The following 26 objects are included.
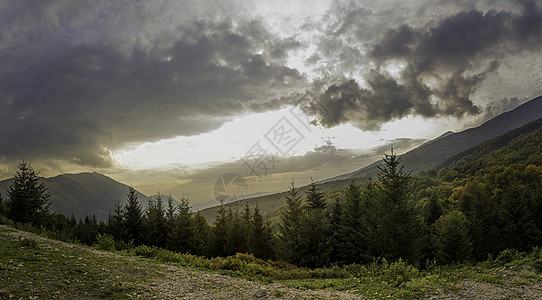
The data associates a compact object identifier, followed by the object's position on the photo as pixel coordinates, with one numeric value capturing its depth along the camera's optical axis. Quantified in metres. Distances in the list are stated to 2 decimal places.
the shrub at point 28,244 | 12.60
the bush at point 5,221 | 22.81
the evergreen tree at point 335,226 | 28.83
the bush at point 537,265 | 13.21
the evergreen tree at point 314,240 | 27.53
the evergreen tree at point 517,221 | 37.03
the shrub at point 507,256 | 16.77
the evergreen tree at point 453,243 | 28.40
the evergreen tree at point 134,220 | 34.12
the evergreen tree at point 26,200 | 32.69
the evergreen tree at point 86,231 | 43.95
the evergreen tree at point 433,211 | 45.94
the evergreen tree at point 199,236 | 32.09
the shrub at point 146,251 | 18.84
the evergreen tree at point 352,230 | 27.22
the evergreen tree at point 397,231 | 23.09
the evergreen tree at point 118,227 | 32.88
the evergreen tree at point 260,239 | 30.61
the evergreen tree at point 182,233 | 32.16
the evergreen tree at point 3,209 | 31.80
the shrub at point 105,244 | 19.67
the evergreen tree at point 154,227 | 33.78
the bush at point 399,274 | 13.40
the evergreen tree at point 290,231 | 27.94
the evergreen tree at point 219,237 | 31.94
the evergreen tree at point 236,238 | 30.53
